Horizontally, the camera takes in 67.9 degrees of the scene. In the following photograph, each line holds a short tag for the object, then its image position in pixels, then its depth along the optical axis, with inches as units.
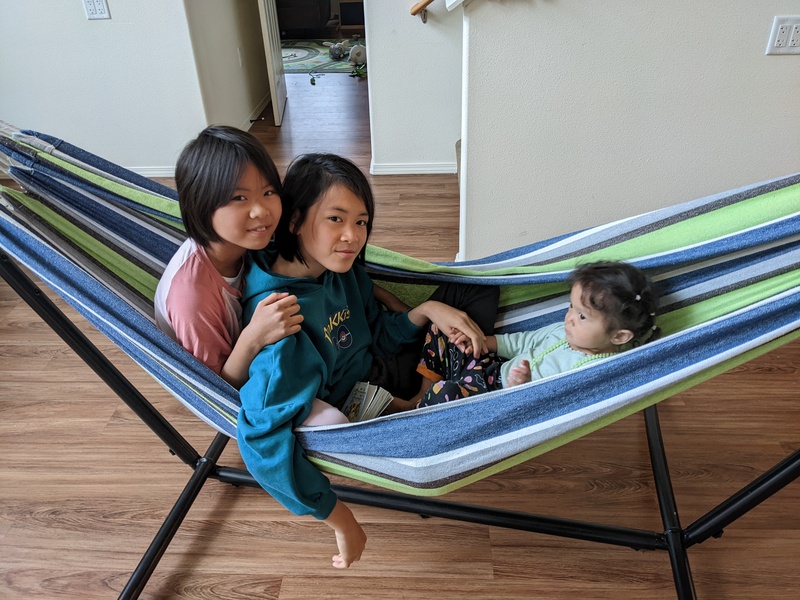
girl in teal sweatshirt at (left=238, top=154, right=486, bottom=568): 35.1
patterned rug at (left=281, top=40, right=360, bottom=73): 198.8
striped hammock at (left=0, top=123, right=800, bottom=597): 34.0
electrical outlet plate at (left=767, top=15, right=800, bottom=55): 61.7
